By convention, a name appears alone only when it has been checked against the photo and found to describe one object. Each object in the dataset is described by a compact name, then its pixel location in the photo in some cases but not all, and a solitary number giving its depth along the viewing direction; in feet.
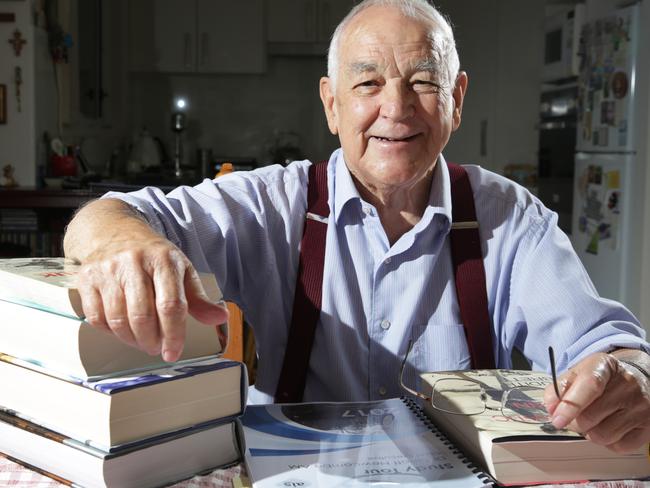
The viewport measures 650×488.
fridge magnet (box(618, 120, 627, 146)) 11.44
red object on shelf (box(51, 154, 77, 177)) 12.98
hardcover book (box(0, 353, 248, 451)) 2.27
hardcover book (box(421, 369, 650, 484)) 2.40
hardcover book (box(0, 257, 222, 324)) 2.36
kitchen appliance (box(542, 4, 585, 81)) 12.87
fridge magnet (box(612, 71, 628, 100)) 11.45
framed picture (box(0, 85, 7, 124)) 12.49
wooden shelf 11.12
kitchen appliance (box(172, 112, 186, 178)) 17.31
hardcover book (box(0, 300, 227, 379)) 2.34
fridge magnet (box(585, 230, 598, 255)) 12.31
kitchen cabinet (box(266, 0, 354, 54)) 17.44
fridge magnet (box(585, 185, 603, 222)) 12.19
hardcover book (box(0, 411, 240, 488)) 2.28
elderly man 4.01
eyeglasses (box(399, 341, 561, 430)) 2.62
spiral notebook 2.33
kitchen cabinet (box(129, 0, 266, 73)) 17.34
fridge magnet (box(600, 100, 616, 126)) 11.78
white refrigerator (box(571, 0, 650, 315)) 11.25
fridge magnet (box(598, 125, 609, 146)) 11.95
